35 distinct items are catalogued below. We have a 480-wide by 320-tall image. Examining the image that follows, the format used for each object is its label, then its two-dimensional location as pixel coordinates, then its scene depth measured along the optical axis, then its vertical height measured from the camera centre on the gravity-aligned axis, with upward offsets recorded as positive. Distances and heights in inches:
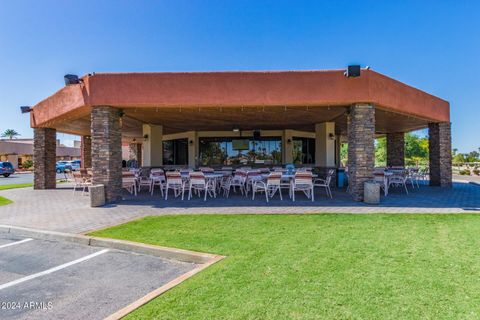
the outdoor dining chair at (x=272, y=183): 361.4 -27.4
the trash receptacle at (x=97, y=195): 335.9 -37.6
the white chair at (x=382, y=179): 402.9 -27.1
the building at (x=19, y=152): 1507.1 +61.8
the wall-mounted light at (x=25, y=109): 557.1 +102.0
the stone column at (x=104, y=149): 361.4 +16.1
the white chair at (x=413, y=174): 534.6 -27.8
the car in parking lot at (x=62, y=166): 1372.3 -15.6
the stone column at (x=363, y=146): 355.6 +16.2
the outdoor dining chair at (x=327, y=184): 396.3 -32.6
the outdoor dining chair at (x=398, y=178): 450.6 -28.6
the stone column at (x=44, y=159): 559.5 +7.4
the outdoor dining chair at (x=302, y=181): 350.6 -24.7
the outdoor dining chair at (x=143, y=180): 454.6 -29.0
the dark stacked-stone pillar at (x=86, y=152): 756.0 +27.3
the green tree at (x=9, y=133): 2773.6 +283.0
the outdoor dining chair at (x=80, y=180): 448.5 -26.7
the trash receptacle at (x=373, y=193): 337.7 -38.3
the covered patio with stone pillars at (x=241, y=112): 354.0 +72.8
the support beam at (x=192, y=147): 691.4 +33.5
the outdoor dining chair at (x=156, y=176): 441.4 -21.6
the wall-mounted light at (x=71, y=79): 352.2 +99.7
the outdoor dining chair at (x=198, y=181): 378.0 -25.2
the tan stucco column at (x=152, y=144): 649.0 +39.3
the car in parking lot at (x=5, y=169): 1088.8 -20.6
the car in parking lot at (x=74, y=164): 1399.4 -6.7
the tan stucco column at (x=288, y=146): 677.3 +32.8
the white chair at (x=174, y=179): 384.2 -22.5
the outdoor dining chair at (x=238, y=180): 423.2 -28.2
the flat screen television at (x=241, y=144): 700.7 +39.7
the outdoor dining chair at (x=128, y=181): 406.6 -26.2
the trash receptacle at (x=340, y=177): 549.3 -31.9
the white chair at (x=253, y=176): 409.8 -21.7
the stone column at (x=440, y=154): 533.3 +8.7
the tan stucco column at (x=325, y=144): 588.4 +32.9
